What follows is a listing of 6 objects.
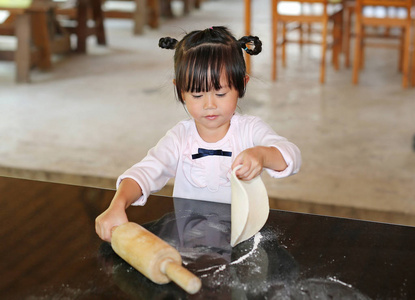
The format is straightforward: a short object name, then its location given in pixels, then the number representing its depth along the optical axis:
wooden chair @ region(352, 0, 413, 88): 4.54
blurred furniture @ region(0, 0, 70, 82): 5.15
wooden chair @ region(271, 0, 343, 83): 4.78
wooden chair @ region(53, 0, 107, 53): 6.25
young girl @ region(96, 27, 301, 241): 1.19
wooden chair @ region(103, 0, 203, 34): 7.25
